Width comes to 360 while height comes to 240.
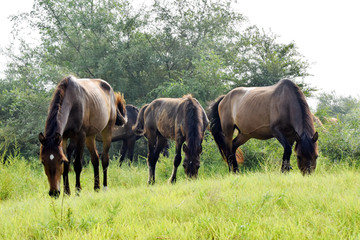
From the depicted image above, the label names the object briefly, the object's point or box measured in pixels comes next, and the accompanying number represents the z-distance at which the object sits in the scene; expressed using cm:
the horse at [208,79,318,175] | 1128
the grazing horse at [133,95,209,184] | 1330
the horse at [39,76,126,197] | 921
